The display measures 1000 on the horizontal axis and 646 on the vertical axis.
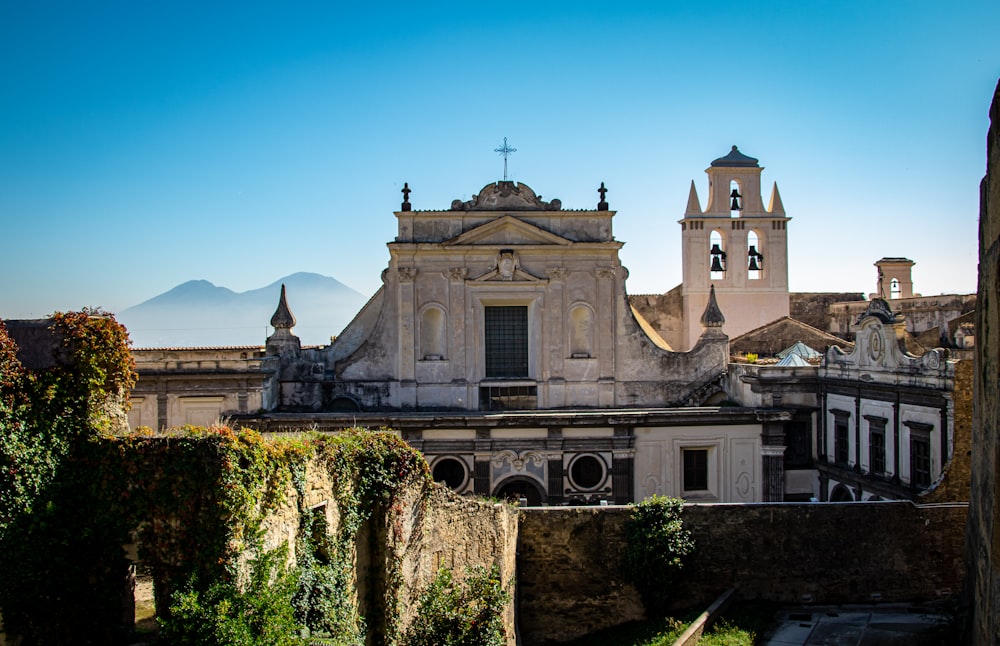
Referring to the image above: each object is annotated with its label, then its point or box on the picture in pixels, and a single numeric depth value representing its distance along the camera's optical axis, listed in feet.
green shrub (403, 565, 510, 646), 48.83
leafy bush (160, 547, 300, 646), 33.09
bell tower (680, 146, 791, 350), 124.98
